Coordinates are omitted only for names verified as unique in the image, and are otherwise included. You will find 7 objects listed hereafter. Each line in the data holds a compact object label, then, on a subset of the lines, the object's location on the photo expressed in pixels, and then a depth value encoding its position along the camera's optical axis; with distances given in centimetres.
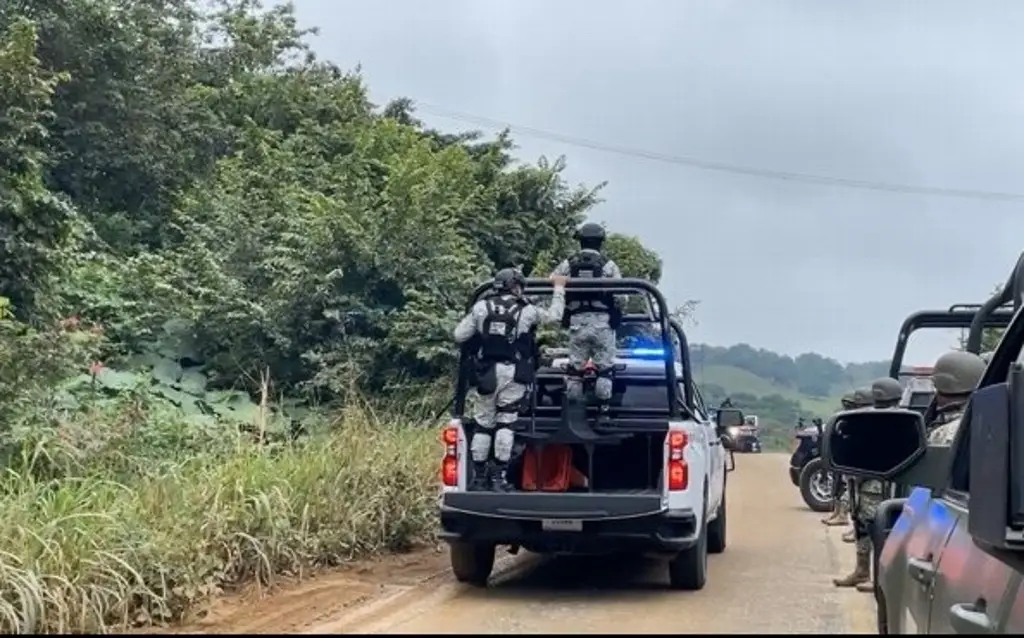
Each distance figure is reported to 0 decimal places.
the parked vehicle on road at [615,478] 839
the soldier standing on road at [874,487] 837
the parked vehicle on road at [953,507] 257
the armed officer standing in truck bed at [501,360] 891
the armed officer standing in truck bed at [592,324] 903
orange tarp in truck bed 917
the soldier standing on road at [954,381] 565
